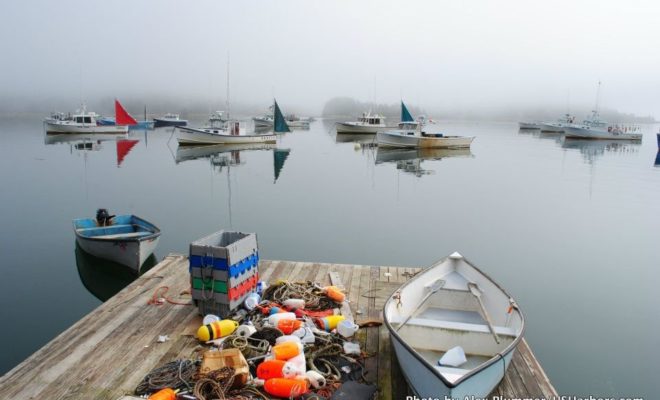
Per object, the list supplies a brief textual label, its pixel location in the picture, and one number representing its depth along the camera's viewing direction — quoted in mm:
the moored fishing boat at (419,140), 36281
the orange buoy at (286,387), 3740
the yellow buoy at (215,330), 4629
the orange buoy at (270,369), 3939
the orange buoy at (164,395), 3547
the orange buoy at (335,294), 5695
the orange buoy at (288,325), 4805
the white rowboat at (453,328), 3477
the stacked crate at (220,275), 5020
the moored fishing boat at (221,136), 36625
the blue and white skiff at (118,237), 7922
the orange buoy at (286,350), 4139
